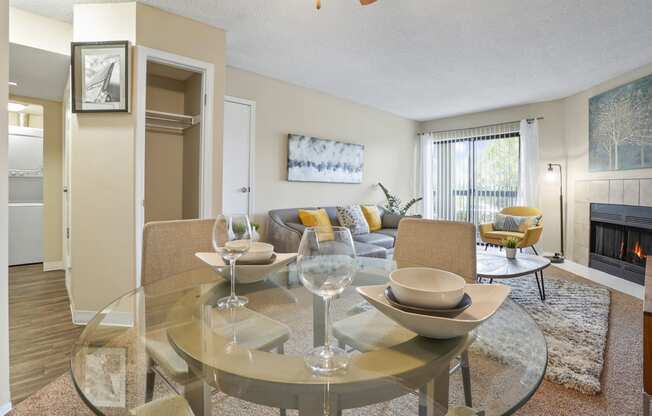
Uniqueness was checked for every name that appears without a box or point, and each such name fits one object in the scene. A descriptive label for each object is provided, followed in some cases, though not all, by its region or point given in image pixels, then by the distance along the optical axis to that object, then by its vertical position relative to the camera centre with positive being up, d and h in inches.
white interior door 151.7 +24.1
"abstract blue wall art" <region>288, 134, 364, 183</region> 177.7 +27.5
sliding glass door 225.8 +23.6
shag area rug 41.7 -34.8
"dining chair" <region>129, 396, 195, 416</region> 29.7 -18.8
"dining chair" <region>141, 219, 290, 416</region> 56.6 -7.6
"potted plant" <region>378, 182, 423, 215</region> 222.1 +2.6
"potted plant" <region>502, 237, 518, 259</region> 130.8 -15.7
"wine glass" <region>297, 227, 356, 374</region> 26.3 -4.9
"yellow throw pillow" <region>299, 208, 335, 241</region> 160.4 -4.9
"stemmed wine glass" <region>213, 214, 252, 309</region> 41.0 -4.3
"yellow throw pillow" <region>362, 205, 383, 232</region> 197.8 -6.1
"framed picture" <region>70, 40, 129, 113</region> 98.6 +39.0
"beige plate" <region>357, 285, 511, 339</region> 26.2 -9.1
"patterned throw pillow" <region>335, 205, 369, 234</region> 179.9 -6.5
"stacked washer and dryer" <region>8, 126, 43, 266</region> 170.6 +5.3
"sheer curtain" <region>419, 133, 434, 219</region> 261.4 +26.8
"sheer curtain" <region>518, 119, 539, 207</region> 211.2 +29.9
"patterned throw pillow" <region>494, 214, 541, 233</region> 186.9 -8.1
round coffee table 112.0 -21.1
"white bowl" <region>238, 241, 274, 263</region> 48.0 -6.9
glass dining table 24.8 -14.1
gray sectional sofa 141.9 -14.4
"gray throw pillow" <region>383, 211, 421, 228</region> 204.5 -7.6
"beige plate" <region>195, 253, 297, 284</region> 46.6 -8.6
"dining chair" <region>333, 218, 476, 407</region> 37.9 -8.8
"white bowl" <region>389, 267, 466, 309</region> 28.1 -7.3
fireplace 147.8 -14.6
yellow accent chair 165.2 -13.4
